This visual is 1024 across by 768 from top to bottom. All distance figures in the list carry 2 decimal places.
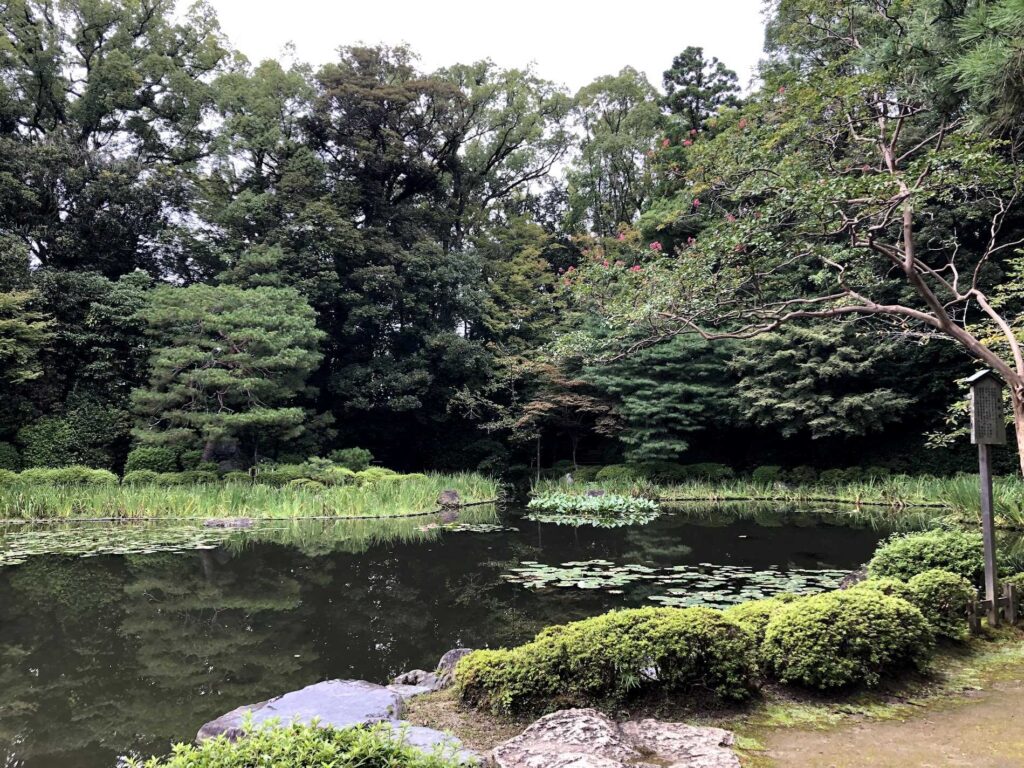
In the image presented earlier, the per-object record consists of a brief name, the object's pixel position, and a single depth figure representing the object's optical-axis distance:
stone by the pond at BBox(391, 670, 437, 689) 3.55
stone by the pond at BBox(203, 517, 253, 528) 10.23
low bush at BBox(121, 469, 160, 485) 12.27
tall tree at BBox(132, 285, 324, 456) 12.79
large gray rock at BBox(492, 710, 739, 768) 2.28
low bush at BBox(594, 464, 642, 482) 15.52
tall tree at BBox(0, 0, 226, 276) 15.02
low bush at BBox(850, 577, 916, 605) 3.69
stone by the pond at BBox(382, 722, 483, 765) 2.26
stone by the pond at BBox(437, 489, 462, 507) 12.79
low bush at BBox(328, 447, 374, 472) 14.96
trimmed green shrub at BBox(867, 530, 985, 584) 4.41
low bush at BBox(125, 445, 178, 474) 13.00
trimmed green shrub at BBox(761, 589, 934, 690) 3.04
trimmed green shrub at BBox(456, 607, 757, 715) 2.90
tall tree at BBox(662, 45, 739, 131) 18.92
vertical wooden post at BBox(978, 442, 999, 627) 4.04
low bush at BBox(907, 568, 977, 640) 3.69
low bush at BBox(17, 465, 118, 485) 11.42
